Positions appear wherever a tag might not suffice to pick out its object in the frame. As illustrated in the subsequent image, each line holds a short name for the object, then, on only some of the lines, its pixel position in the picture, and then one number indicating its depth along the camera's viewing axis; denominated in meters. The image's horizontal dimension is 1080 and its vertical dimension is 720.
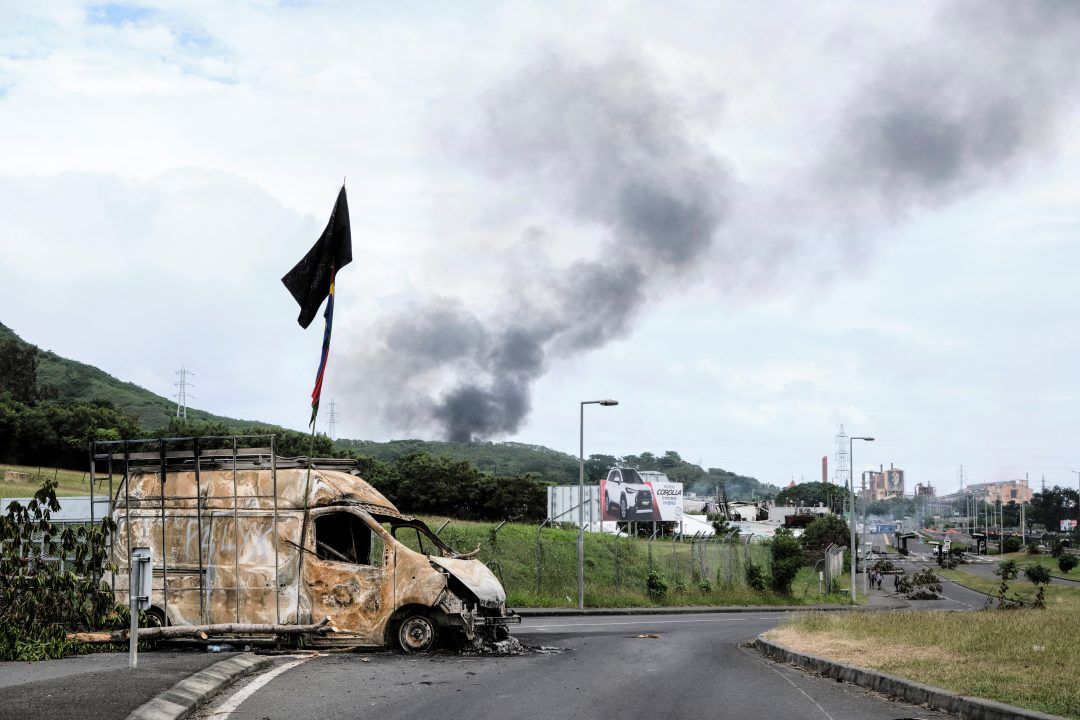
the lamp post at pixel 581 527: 32.17
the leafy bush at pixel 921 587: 57.97
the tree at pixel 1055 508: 180.62
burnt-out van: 14.51
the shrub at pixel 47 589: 12.49
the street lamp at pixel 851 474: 48.03
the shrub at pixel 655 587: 37.38
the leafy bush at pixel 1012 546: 124.50
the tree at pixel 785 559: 43.75
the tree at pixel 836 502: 179.31
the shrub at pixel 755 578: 43.53
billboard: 84.84
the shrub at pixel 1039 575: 54.63
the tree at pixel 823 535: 85.50
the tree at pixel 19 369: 94.26
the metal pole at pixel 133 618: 10.76
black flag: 17.45
